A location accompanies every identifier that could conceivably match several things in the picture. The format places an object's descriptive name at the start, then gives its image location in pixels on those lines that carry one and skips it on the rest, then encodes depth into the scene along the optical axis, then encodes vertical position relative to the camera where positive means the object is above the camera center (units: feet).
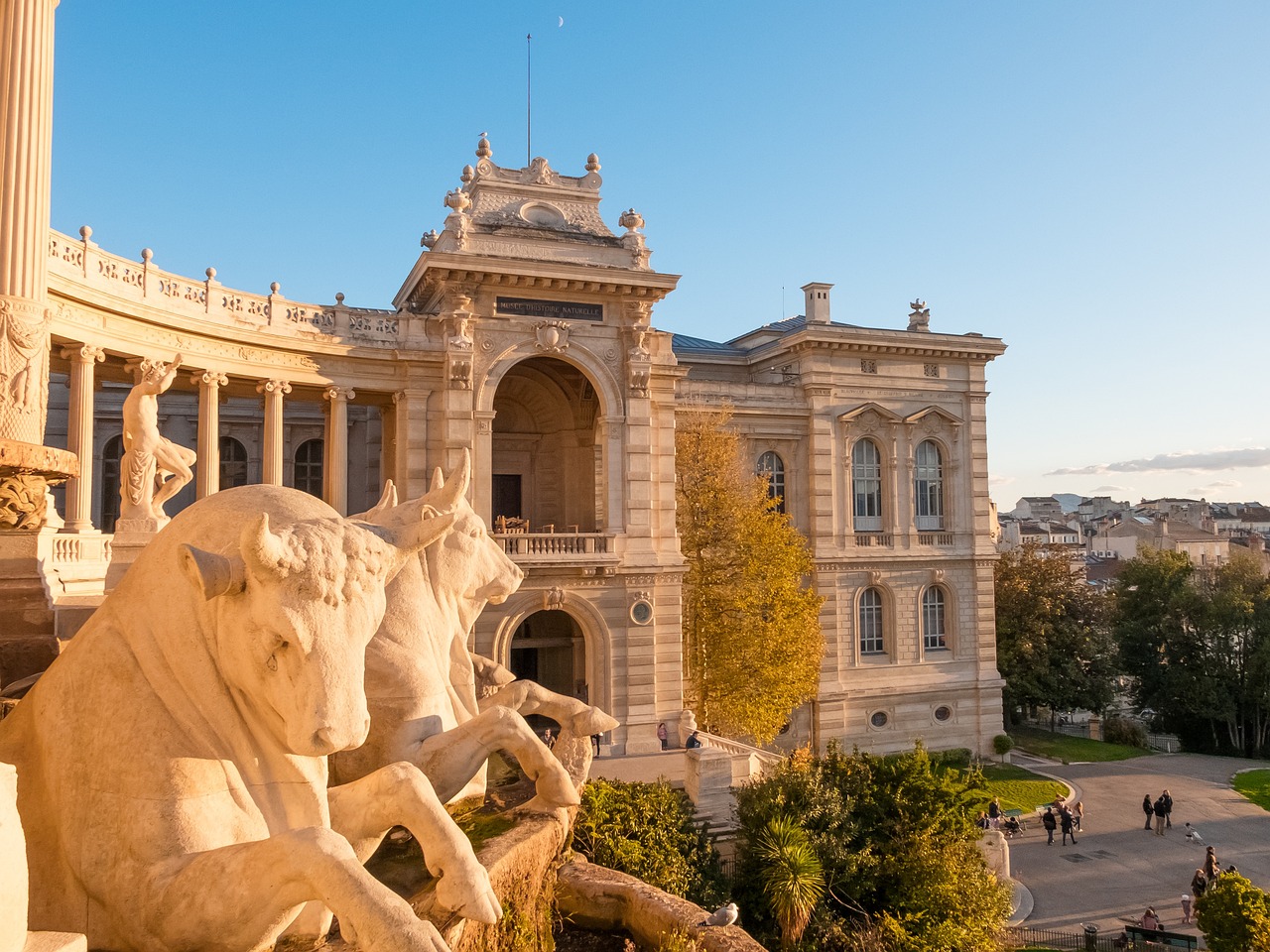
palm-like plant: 46.52 -16.10
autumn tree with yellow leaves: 90.17 -4.65
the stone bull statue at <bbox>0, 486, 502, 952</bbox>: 12.55 -2.76
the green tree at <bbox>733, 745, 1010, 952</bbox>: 49.26 -16.58
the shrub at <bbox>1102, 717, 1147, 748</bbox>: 133.59 -25.68
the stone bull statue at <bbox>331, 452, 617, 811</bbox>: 20.88 -3.19
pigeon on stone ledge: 24.65 -9.41
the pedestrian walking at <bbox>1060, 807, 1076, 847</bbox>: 86.17 -24.25
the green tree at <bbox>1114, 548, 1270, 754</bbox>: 138.92 -14.31
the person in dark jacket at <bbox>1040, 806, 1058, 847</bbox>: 85.56 -24.33
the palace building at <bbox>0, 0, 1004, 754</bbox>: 74.54 +13.11
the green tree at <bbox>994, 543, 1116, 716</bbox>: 130.72 -12.75
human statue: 56.08 +6.18
